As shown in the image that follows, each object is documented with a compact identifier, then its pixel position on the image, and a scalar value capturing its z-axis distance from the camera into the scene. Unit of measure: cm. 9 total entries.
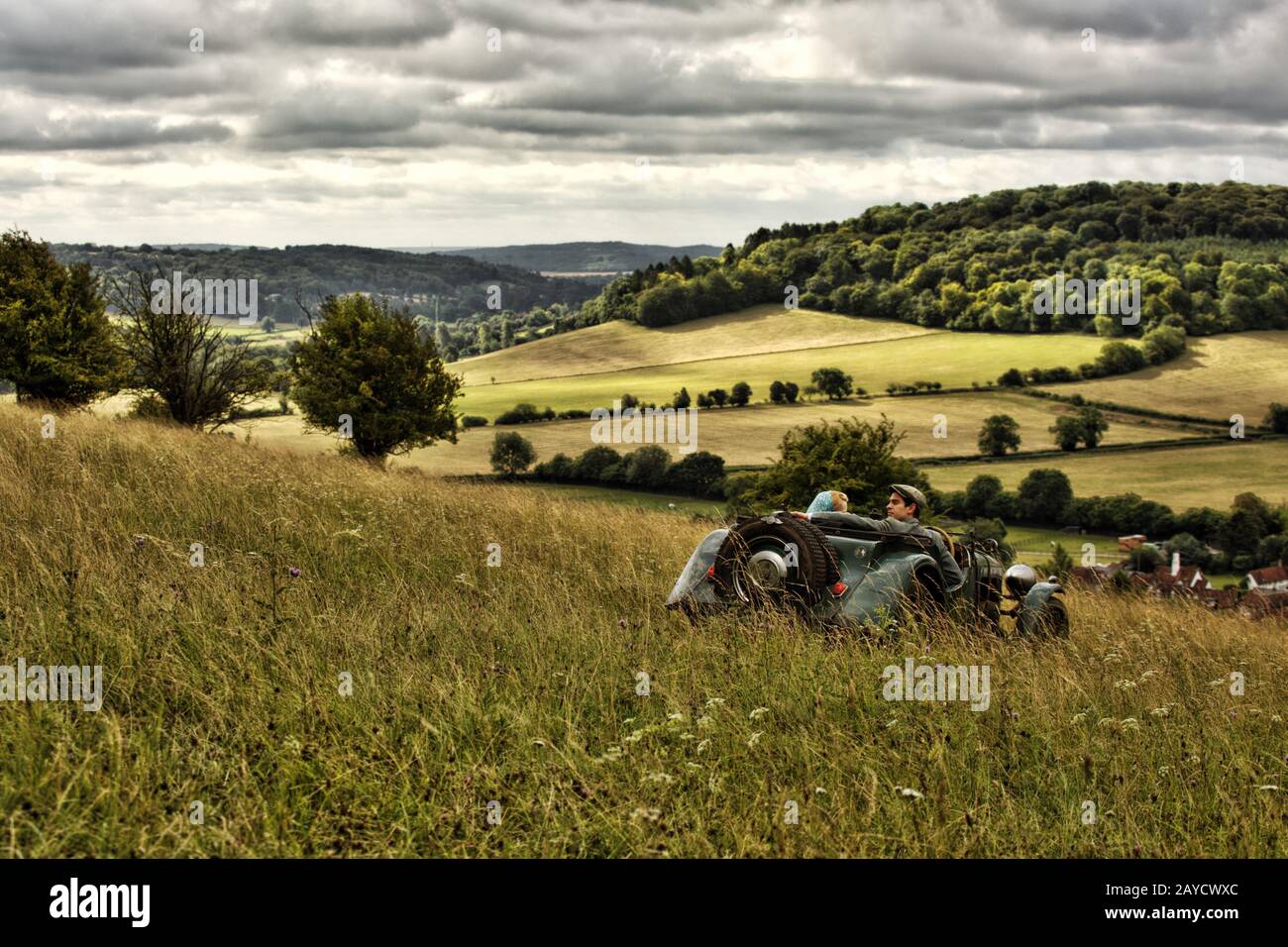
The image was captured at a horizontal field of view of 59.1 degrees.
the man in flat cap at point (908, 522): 883
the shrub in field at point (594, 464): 6412
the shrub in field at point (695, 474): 6031
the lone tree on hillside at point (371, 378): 4231
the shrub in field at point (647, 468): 6169
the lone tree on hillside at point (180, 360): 2928
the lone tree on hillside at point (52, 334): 2833
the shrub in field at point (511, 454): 6294
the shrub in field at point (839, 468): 3353
